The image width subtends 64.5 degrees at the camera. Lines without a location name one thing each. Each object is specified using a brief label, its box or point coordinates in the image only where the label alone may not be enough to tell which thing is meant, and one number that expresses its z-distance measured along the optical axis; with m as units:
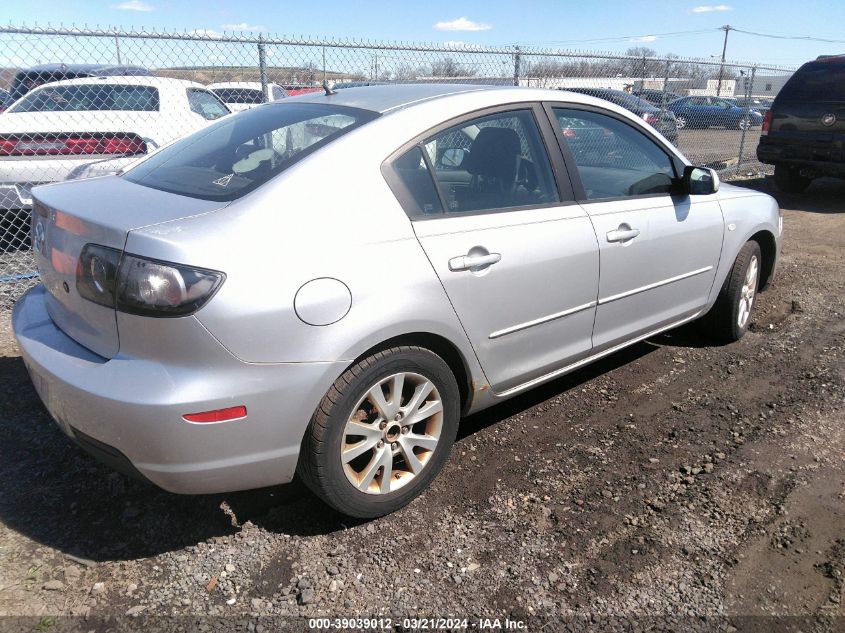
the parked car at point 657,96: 10.88
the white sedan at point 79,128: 5.82
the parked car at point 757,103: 15.17
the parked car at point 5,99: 8.22
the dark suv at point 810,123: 9.16
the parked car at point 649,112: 11.49
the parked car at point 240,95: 9.80
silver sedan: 2.16
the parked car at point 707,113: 13.47
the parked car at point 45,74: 7.74
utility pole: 60.34
